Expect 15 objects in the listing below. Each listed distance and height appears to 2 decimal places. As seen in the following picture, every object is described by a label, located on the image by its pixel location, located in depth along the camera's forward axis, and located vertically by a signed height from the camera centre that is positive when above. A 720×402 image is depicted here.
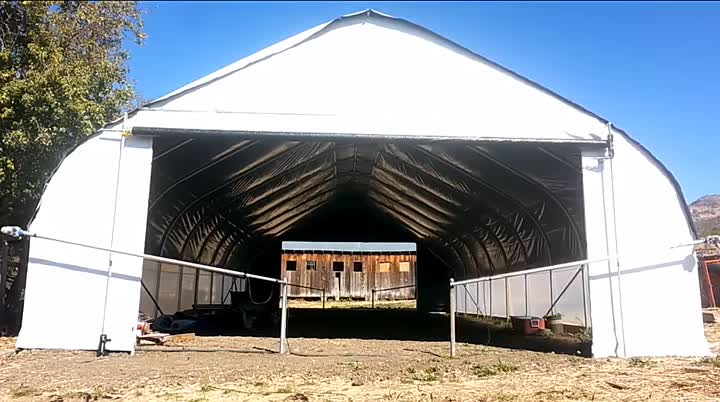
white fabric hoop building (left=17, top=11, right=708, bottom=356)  7.87 +2.48
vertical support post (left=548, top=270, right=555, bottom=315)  12.15 +0.40
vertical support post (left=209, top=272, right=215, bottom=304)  18.74 +1.05
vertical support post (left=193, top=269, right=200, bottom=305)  16.50 +0.91
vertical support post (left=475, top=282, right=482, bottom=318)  19.16 +0.66
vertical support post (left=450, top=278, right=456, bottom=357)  7.83 -0.21
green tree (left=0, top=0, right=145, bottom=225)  10.59 +4.20
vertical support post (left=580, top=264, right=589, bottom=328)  10.35 +0.34
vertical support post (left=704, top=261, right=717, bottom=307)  17.34 +1.12
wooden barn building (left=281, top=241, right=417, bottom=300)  31.73 +2.50
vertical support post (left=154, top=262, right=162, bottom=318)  12.48 +0.59
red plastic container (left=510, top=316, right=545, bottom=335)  11.70 -0.09
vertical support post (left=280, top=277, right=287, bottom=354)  8.13 +0.04
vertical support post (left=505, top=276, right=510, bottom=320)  15.57 +0.43
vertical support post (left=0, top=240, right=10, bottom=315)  11.02 +0.84
